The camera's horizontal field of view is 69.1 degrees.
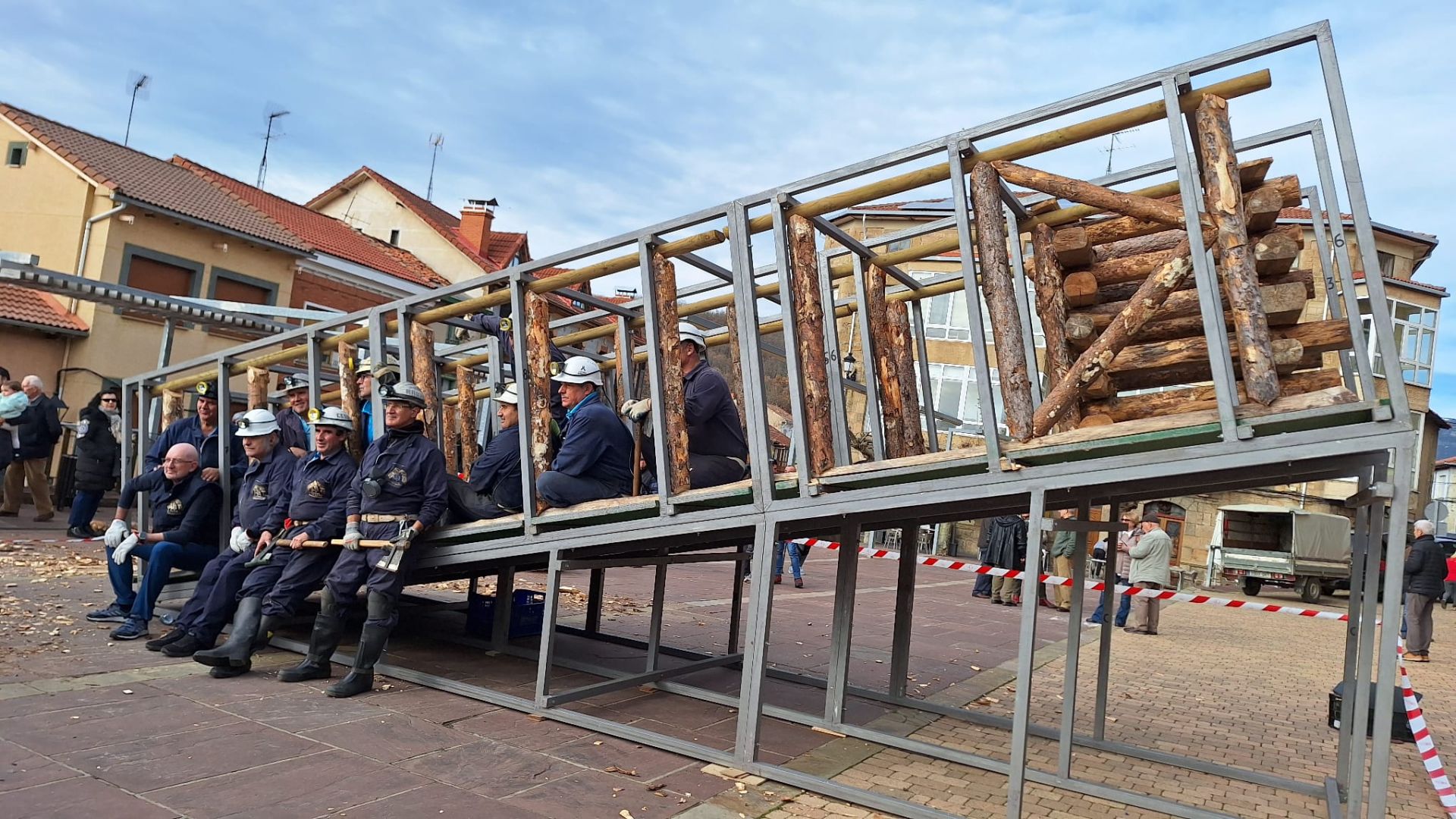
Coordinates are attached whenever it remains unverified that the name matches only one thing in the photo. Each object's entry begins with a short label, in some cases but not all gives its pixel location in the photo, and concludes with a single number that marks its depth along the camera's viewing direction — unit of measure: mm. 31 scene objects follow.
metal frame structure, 4305
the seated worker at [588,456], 6602
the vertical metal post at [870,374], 6723
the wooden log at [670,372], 6223
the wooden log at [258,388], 9031
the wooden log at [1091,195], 4715
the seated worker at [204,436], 8711
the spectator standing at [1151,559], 13797
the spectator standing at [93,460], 13258
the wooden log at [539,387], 6785
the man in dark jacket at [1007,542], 15594
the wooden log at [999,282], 5020
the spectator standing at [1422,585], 12523
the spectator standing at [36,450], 14289
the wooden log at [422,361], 7672
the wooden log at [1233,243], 4453
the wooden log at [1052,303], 5445
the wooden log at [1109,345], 4664
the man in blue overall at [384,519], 6695
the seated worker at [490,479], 7148
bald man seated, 7941
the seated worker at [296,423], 9117
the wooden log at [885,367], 6812
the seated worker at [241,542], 7266
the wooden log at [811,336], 5758
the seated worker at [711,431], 6906
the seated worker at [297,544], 6805
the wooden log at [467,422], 8922
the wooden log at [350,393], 8219
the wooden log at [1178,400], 4918
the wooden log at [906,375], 7148
